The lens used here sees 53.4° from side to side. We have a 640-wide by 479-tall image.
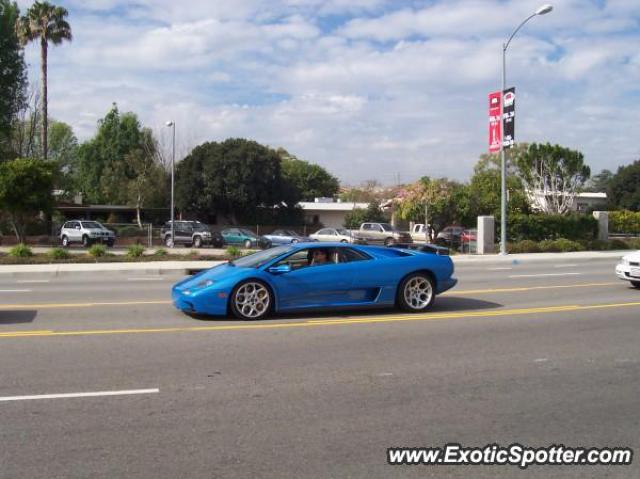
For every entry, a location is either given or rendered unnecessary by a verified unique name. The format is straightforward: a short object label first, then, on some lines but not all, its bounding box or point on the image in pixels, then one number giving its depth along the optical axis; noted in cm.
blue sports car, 967
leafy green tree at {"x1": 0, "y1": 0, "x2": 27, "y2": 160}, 4334
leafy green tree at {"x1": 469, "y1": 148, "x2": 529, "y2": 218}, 3738
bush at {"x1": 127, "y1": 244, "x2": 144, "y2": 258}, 2475
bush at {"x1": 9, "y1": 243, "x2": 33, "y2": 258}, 2461
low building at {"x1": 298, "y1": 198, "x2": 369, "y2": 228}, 6412
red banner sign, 2967
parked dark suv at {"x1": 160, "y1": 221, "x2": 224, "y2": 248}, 3953
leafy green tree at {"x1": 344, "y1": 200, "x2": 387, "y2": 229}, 5541
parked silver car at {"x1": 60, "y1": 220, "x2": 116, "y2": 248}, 3788
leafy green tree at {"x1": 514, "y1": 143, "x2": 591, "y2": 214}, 3947
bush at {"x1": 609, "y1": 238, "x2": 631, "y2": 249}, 3647
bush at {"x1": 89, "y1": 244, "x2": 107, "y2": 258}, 2473
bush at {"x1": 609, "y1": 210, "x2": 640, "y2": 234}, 4772
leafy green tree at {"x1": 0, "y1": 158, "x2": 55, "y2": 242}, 3341
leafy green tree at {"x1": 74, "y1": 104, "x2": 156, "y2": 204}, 6875
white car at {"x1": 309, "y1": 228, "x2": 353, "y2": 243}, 3933
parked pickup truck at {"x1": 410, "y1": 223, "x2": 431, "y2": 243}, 4956
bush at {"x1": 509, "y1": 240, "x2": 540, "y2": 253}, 3272
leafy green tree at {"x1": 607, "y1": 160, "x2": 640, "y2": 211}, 7775
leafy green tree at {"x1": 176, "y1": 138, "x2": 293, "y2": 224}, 5378
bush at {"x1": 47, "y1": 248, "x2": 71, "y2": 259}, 2416
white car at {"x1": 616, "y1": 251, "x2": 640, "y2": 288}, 1422
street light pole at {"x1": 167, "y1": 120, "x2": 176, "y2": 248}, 3862
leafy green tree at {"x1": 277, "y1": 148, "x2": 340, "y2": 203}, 8425
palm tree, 4609
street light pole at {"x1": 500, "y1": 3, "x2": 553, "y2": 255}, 2919
